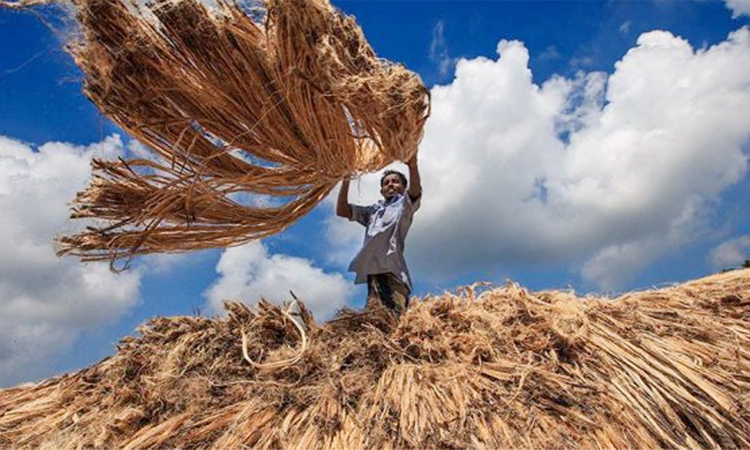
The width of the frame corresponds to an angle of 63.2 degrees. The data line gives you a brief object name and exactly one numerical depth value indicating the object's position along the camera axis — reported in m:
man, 3.46
